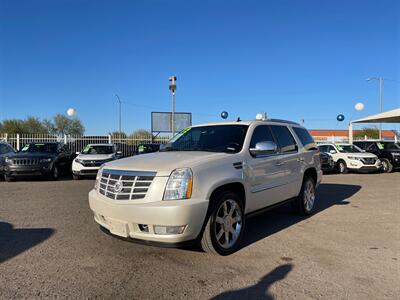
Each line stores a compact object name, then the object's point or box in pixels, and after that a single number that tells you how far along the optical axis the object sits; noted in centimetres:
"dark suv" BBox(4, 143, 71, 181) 1261
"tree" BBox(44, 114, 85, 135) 5172
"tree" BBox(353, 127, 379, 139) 5952
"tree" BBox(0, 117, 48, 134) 4738
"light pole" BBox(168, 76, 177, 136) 1716
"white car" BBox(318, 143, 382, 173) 1625
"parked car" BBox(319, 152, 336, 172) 1612
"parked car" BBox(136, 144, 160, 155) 1732
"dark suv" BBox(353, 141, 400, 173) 1730
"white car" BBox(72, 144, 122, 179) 1312
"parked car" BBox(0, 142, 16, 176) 1304
